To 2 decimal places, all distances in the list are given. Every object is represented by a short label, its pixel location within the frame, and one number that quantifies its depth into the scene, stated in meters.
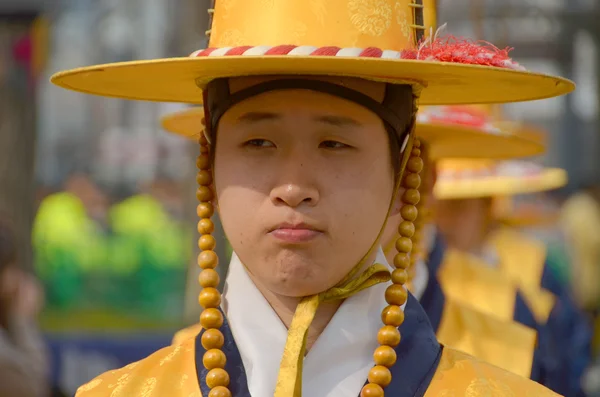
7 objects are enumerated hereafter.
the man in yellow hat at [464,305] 8.17
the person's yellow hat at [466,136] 8.15
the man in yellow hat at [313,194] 4.47
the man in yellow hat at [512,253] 10.77
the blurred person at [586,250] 21.92
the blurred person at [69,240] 19.67
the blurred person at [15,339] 10.10
